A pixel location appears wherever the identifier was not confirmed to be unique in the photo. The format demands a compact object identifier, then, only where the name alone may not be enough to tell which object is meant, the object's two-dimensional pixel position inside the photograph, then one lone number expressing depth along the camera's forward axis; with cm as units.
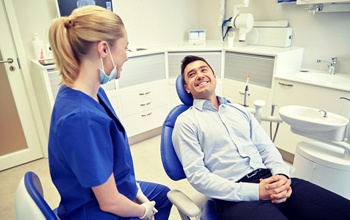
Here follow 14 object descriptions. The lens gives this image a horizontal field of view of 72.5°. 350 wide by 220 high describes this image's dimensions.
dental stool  71
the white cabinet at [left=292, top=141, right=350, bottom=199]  152
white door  209
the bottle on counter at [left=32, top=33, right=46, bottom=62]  216
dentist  79
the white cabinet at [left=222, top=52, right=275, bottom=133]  228
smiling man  109
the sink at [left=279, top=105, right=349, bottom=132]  149
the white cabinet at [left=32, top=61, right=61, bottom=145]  198
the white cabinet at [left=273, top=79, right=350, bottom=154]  183
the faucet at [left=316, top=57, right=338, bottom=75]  216
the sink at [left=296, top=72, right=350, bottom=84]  206
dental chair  103
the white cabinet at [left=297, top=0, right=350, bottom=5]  187
